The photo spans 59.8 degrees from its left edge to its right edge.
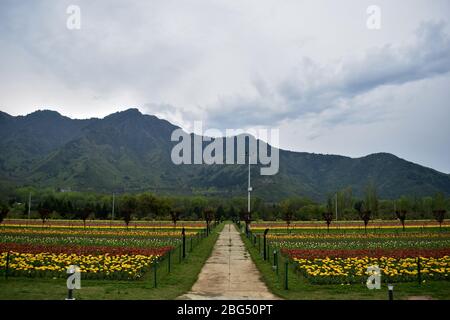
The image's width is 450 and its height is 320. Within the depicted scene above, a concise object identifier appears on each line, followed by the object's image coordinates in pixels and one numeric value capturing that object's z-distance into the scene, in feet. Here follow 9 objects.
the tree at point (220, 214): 306.88
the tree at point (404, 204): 338.71
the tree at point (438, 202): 326.40
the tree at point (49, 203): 261.85
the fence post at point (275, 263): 57.23
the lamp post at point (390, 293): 30.17
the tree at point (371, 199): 319.80
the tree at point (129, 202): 295.17
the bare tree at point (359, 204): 347.03
